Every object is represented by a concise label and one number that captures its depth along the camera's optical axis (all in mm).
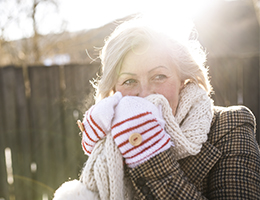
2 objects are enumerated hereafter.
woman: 1188
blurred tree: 4910
